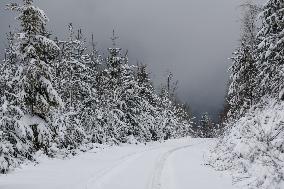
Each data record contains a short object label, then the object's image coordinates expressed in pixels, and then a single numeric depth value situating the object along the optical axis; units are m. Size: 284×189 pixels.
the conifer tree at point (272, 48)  23.64
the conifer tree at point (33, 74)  22.86
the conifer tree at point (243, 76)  37.08
